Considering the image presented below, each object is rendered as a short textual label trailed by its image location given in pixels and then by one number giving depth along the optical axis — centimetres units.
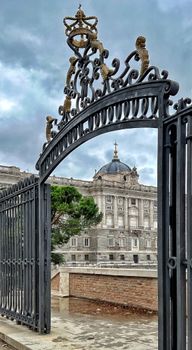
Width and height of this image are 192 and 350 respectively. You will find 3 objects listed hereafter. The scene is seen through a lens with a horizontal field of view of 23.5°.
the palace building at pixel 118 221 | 7431
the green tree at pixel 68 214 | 2823
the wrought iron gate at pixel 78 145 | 421
